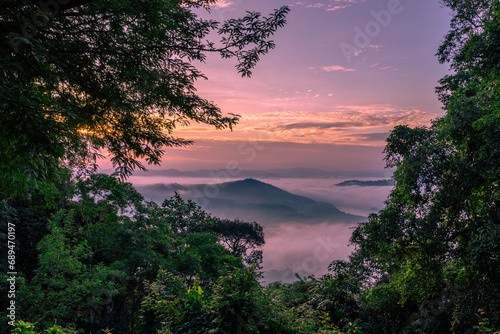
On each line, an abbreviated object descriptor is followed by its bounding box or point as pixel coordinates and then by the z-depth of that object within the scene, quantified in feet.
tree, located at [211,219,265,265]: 120.88
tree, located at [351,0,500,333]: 22.38
